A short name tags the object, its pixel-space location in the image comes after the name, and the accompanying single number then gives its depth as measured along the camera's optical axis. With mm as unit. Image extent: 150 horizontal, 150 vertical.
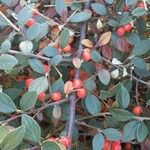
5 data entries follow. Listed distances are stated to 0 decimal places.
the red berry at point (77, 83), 968
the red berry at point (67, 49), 1005
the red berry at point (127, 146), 1195
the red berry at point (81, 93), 970
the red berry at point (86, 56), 997
